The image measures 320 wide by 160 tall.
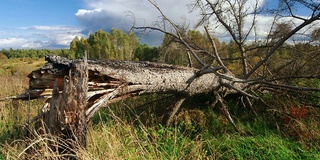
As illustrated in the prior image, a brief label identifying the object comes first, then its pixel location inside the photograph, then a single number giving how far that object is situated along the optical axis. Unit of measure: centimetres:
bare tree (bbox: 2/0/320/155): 280
